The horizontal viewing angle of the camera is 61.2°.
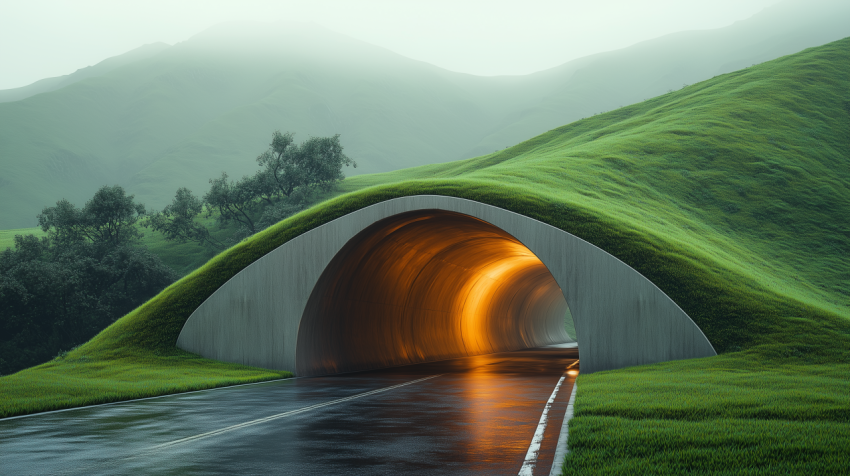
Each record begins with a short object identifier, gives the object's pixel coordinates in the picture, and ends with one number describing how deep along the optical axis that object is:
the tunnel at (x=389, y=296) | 19.77
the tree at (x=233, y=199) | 67.99
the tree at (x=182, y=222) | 66.56
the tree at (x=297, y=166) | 69.62
